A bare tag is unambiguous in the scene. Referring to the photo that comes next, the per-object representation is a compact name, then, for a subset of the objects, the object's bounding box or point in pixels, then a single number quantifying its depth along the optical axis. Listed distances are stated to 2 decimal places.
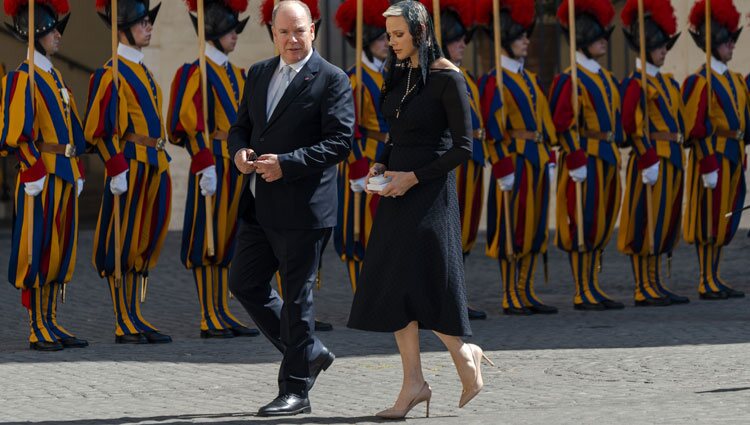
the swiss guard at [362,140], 20.06
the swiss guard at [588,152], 21.25
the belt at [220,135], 18.87
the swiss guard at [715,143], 22.55
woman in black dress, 13.21
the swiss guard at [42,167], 17.39
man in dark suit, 13.52
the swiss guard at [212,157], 18.62
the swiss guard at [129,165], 18.05
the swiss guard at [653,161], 21.91
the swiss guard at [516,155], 20.78
